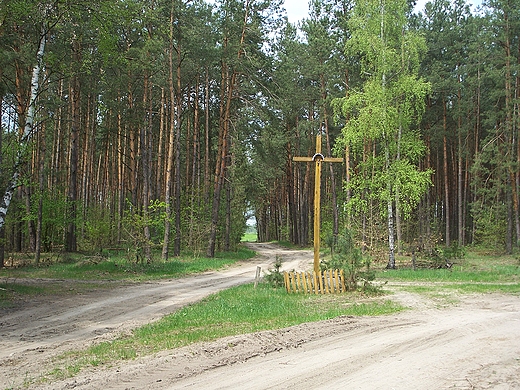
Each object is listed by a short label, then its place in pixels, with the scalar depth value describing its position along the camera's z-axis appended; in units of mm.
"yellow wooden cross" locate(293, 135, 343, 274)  14812
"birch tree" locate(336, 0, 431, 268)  21250
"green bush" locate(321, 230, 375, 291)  13876
